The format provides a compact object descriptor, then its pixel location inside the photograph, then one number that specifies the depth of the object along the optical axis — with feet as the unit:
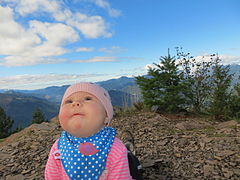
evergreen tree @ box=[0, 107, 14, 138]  75.41
